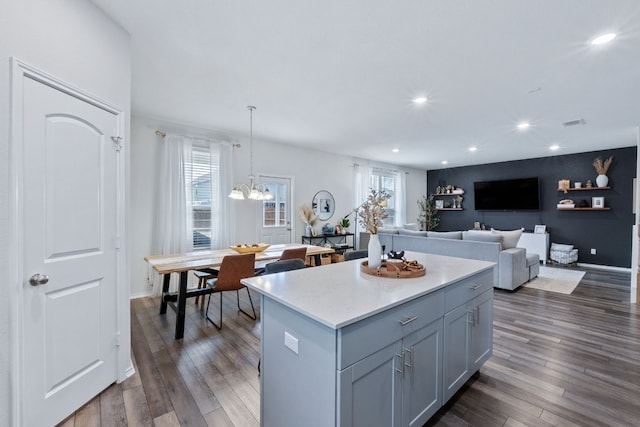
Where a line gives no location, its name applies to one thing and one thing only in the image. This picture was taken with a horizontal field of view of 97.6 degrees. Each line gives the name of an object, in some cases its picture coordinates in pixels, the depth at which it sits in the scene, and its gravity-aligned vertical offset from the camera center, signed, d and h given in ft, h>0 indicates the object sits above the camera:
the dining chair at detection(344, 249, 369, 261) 9.35 -1.42
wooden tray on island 6.03 -1.31
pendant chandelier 12.68 +0.93
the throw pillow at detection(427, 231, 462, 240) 16.51 -1.36
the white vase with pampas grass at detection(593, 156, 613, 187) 19.77 +3.02
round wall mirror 20.81 +0.63
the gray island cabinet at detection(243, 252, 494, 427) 3.91 -2.18
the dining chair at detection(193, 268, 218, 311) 11.58 -2.67
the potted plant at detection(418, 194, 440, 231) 29.99 -0.21
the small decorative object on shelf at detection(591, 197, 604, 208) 20.23 +0.78
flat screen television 23.36 +1.64
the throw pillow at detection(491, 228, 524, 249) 15.24 -1.42
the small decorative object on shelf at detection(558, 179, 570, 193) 21.50 +2.15
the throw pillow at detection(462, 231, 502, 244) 14.84 -1.30
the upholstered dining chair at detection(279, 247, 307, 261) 11.60 -1.70
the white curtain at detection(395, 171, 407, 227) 27.27 +1.38
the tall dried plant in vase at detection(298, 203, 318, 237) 19.37 -0.33
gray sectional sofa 14.29 -2.04
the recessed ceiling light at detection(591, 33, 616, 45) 7.03 +4.47
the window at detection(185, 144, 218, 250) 14.80 +1.39
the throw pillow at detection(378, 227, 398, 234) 19.39 -1.20
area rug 15.03 -3.99
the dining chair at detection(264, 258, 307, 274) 7.56 -1.46
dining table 9.41 -1.84
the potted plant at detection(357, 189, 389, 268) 6.53 -0.23
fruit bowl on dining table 12.19 -1.56
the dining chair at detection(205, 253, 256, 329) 9.96 -2.13
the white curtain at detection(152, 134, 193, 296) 13.87 +0.47
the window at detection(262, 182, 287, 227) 18.13 +0.35
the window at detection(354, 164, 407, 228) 24.53 +2.56
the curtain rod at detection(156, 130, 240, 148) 13.84 +3.98
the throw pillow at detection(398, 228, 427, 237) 18.11 -1.31
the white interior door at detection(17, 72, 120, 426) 5.15 -0.78
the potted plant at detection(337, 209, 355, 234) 21.77 -0.79
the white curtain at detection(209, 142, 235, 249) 15.44 +0.92
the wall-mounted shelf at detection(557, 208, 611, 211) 20.15 +0.28
